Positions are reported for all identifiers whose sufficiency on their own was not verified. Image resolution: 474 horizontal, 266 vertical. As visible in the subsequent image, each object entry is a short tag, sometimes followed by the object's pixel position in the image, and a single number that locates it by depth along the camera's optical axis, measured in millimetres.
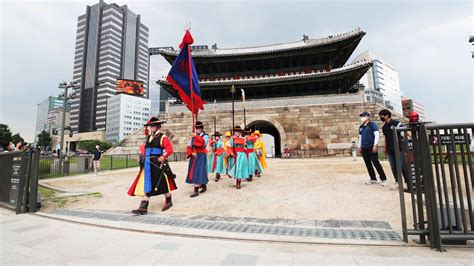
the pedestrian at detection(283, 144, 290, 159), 19656
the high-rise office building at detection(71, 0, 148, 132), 92188
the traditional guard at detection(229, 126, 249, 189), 6182
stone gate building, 20203
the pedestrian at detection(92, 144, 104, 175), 11979
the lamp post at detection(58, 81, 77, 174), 15631
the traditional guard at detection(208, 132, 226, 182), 7527
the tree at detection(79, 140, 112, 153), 59481
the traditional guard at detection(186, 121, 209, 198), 5551
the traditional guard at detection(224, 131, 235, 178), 6719
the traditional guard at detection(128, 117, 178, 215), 4434
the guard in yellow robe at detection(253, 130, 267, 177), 8945
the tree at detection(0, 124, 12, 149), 44281
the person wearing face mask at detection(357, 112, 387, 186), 5465
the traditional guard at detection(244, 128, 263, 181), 7382
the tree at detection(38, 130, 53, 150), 61984
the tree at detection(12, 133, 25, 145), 56344
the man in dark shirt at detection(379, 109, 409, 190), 5078
